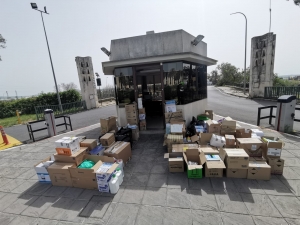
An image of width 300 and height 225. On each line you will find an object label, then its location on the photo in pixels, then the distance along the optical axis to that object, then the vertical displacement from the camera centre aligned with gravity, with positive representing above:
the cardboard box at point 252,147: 3.89 -1.75
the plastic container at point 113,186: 3.33 -2.13
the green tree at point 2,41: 16.47 +6.56
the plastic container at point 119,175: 3.57 -2.05
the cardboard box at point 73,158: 3.82 -1.65
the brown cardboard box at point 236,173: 3.57 -2.20
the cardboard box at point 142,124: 7.10 -1.71
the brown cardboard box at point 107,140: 4.92 -1.61
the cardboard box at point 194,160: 3.62 -2.01
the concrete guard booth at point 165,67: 6.28 +0.97
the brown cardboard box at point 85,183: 3.54 -2.17
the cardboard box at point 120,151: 4.33 -1.80
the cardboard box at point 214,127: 5.25 -1.55
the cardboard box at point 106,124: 6.22 -1.40
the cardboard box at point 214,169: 3.57 -2.07
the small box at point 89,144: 4.55 -1.56
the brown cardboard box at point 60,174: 3.70 -1.98
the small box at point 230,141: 4.36 -1.73
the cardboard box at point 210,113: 7.93 -1.61
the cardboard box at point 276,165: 3.58 -2.10
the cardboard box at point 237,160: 3.49 -1.85
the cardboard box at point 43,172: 3.94 -2.01
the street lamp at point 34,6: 12.51 +7.68
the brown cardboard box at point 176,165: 3.92 -2.08
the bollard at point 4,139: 7.40 -1.99
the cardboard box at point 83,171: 3.48 -1.86
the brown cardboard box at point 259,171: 3.45 -2.14
